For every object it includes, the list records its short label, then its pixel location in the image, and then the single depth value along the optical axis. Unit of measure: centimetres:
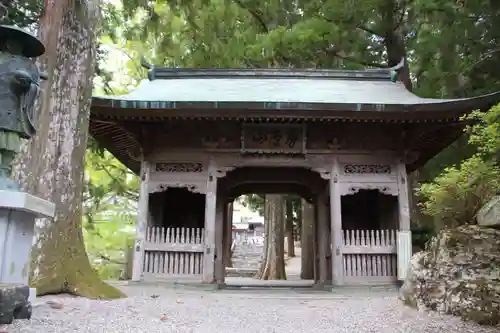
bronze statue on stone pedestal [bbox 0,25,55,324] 391
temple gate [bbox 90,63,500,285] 859
